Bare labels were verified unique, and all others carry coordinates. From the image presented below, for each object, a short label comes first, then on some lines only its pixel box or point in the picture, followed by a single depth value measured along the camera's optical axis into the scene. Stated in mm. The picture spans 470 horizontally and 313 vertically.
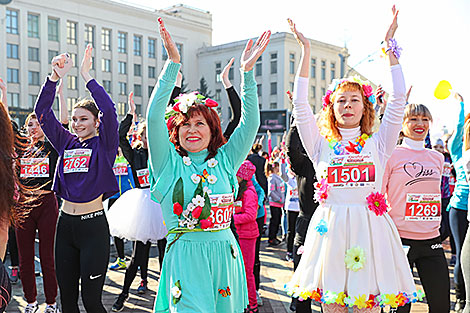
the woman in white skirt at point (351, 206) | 3342
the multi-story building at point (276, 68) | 59062
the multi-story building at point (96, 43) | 48438
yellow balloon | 5648
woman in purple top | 4211
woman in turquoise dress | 3051
